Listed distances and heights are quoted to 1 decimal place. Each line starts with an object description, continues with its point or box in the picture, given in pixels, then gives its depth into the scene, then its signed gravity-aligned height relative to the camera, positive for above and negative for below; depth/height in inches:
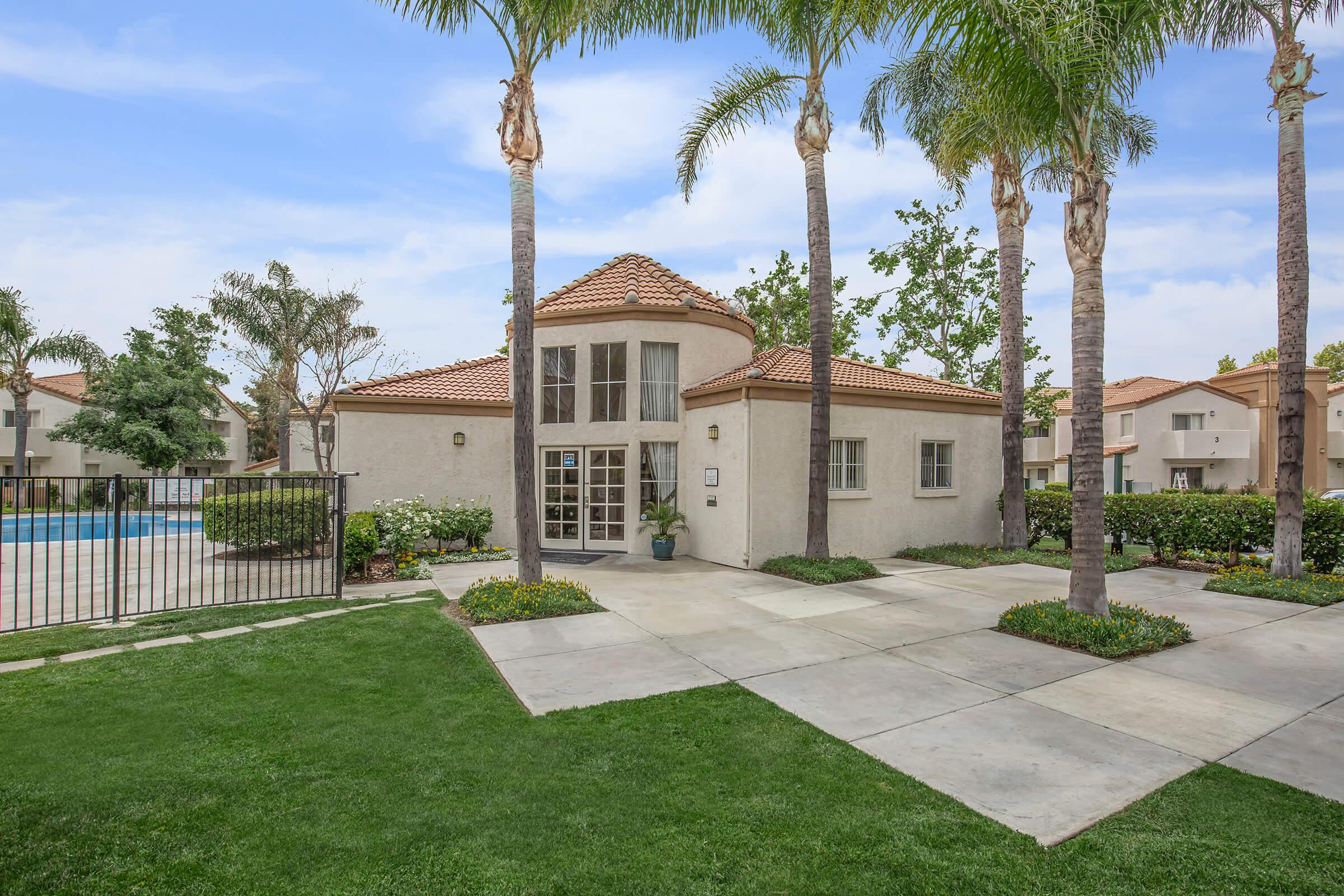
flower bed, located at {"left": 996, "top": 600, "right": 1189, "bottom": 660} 260.8 -73.8
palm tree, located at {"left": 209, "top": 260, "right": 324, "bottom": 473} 1042.1 +218.1
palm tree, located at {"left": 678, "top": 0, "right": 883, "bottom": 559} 414.3 +249.2
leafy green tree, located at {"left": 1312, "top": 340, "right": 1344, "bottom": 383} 1647.4 +251.5
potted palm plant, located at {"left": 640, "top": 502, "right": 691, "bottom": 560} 516.4 -60.3
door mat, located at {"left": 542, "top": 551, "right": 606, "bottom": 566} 504.1 -84.7
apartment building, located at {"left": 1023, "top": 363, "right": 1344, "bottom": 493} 1251.2 +47.9
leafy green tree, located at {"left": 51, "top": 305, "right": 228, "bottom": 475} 1163.9 +71.1
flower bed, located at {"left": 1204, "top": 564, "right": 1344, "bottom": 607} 350.6 -74.1
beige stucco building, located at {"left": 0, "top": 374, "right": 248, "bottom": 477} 1331.2 +4.8
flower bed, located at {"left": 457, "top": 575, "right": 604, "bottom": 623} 317.4 -76.2
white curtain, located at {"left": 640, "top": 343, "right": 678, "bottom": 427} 546.3 +59.5
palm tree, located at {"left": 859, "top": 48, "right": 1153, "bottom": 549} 453.7 +237.0
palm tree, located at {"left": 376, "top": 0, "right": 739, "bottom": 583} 337.4 +163.7
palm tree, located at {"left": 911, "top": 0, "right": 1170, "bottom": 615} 260.2 +156.4
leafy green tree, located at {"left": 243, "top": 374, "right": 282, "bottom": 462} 1459.2 +58.7
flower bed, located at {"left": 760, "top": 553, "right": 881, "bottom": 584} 417.4 -77.3
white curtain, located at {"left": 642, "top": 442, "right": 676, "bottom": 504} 545.6 -11.2
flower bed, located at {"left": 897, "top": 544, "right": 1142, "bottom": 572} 481.1 -80.5
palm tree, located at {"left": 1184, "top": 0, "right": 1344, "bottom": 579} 385.1 +119.2
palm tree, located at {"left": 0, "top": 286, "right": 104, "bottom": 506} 1075.3 +168.0
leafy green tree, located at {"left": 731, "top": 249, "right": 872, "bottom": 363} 1017.5 +226.3
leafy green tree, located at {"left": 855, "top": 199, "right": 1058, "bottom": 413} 858.8 +214.5
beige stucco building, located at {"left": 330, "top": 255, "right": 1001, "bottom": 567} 516.4 +15.5
